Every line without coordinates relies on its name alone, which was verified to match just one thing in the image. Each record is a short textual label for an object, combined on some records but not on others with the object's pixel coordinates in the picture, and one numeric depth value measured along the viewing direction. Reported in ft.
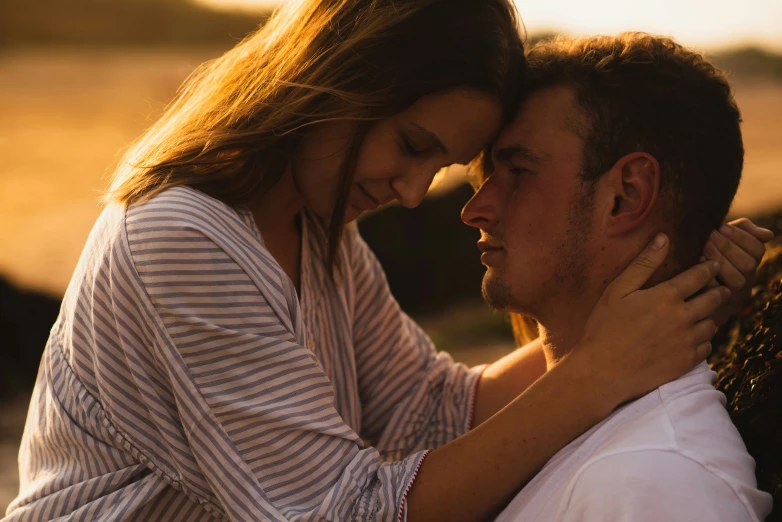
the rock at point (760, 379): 3.10
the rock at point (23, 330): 7.10
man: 3.09
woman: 3.07
